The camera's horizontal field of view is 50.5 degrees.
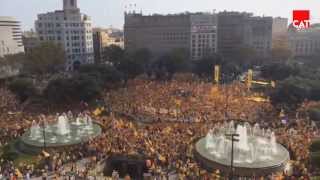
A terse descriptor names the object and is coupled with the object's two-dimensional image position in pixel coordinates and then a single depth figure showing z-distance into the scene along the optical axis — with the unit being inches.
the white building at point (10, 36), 3432.6
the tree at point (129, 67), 2741.1
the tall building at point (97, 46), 4317.4
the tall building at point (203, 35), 4065.0
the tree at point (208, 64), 2915.8
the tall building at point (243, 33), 4301.2
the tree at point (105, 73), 2307.1
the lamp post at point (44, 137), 1188.8
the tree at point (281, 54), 3969.7
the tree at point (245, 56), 3801.7
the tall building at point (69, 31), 3545.8
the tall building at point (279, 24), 6640.8
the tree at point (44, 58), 2872.5
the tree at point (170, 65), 2911.2
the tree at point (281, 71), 2613.2
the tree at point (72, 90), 1915.6
